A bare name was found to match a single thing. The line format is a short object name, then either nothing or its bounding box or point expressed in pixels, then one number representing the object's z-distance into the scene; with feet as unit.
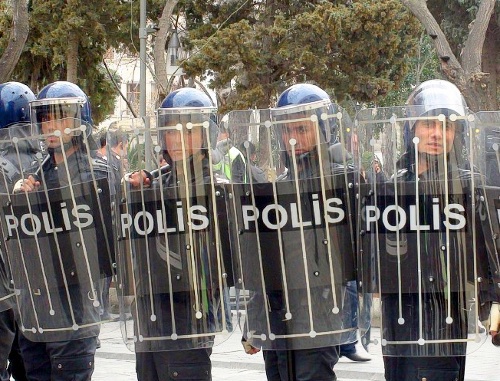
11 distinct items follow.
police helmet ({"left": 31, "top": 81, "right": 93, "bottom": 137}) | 18.01
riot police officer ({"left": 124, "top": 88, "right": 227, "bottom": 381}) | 15.84
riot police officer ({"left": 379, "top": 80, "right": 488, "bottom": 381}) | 14.47
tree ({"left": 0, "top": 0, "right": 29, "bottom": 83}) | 42.06
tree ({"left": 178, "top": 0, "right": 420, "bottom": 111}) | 66.33
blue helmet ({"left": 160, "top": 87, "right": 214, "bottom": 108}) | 16.43
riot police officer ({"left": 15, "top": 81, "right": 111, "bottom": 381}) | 17.24
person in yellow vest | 15.61
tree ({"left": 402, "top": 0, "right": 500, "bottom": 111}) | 43.11
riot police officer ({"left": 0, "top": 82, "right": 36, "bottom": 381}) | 17.52
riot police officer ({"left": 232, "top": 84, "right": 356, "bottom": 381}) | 15.30
